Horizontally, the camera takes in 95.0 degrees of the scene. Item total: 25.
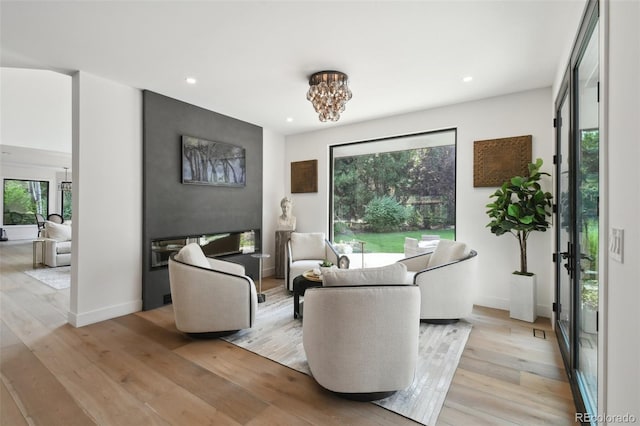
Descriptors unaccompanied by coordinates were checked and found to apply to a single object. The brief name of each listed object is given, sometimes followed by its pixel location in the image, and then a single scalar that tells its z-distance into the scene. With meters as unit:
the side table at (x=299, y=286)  3.27
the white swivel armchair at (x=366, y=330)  1.83
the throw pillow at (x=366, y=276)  1.89
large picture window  4.32
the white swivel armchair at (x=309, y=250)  4.46
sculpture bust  5.32
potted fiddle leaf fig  3.22
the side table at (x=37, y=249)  6.27
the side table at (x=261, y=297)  3.86
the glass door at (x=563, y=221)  2.40
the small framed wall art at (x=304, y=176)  5.45
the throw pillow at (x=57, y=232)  6.43
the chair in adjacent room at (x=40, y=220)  9.92
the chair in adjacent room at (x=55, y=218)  8.88
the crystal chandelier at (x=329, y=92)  3.03
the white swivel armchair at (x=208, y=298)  2.75
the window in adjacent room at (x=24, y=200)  9.80
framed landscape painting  4.10
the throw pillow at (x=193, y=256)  2.85
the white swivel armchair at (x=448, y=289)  3.12
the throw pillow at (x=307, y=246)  4.71
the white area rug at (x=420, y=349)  1.91
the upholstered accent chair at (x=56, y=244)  6.07
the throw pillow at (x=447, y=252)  3.32
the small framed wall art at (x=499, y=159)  3.60
